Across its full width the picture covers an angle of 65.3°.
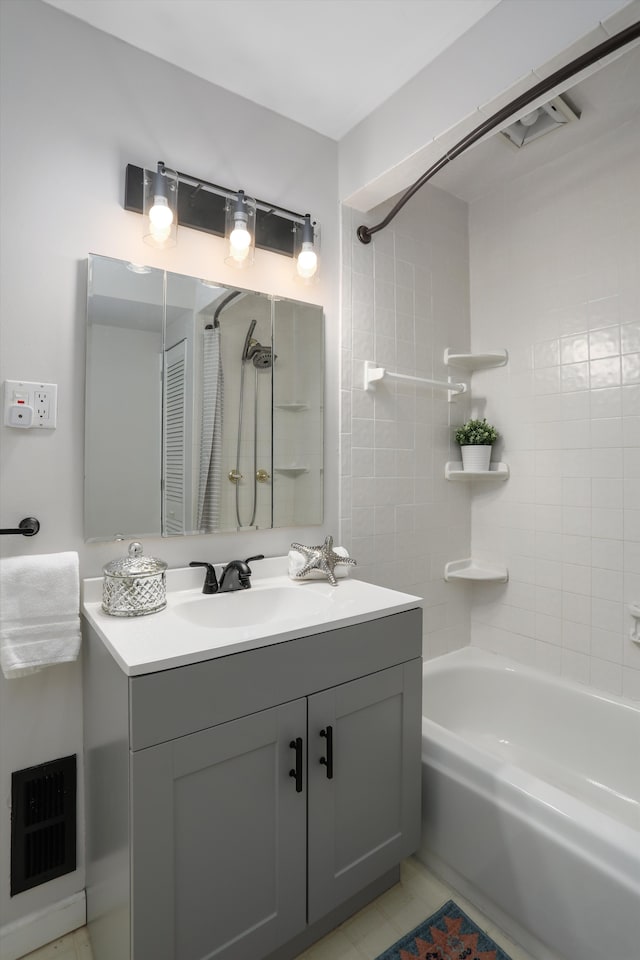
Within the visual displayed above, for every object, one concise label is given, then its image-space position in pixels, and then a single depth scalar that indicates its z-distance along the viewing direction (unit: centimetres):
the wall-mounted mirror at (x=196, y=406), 143
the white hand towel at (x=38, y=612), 123
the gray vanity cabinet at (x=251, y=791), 100
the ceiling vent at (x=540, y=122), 175
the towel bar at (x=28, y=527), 131
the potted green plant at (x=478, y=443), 225
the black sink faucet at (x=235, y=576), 157
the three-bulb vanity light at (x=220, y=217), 147
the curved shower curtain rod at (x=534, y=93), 114
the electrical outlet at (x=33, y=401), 130
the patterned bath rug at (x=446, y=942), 130
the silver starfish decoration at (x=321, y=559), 171
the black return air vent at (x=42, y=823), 133
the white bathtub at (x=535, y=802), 118
